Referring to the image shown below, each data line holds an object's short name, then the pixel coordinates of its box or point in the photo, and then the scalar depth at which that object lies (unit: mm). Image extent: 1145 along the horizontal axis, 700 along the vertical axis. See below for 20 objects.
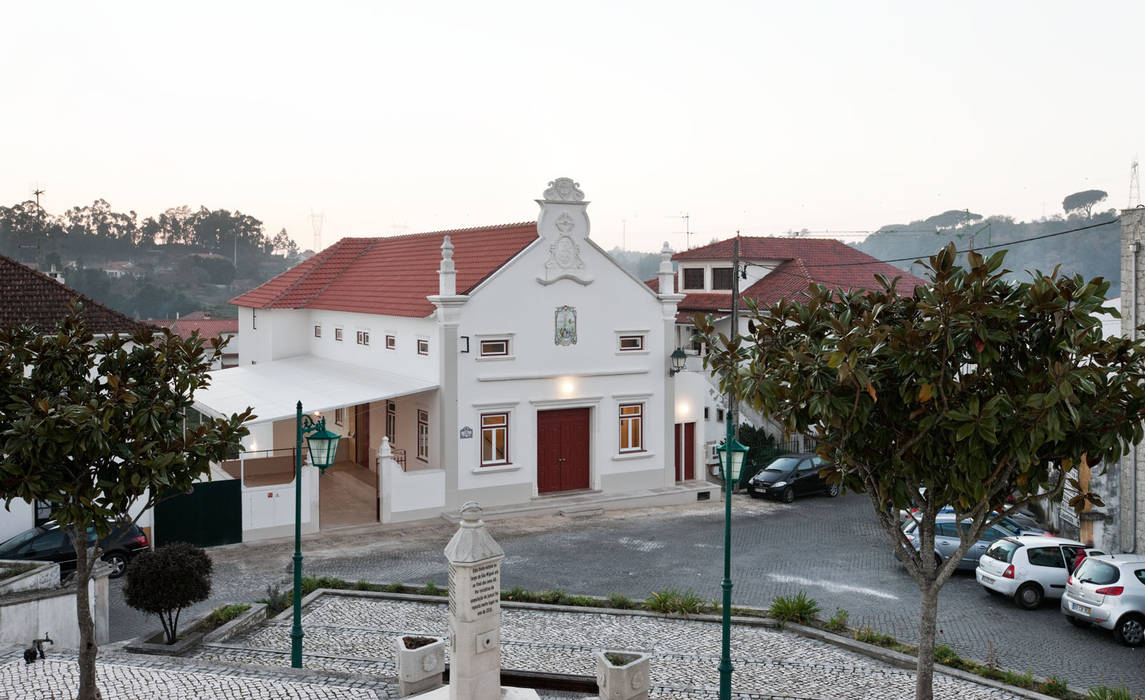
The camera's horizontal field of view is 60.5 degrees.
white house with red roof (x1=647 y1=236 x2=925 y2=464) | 46750
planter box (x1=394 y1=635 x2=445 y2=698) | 13031
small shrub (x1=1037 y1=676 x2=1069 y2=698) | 13953
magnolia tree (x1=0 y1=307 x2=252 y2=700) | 11211
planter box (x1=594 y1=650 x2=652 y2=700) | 12789
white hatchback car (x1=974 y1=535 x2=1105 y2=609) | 19312
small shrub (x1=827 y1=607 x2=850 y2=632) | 17109
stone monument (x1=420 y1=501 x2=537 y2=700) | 11789
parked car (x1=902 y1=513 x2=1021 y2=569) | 22239
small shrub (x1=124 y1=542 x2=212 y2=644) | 15367
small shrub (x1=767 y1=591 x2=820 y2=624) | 17578
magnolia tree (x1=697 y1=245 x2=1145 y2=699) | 10562
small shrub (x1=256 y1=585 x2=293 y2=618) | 17906
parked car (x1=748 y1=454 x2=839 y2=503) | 30812
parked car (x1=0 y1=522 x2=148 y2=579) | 19969
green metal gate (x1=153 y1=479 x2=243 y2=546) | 23328
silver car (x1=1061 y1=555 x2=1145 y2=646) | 16859
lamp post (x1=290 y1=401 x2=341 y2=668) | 14242
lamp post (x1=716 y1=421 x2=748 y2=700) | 13281
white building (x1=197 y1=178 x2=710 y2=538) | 27584
